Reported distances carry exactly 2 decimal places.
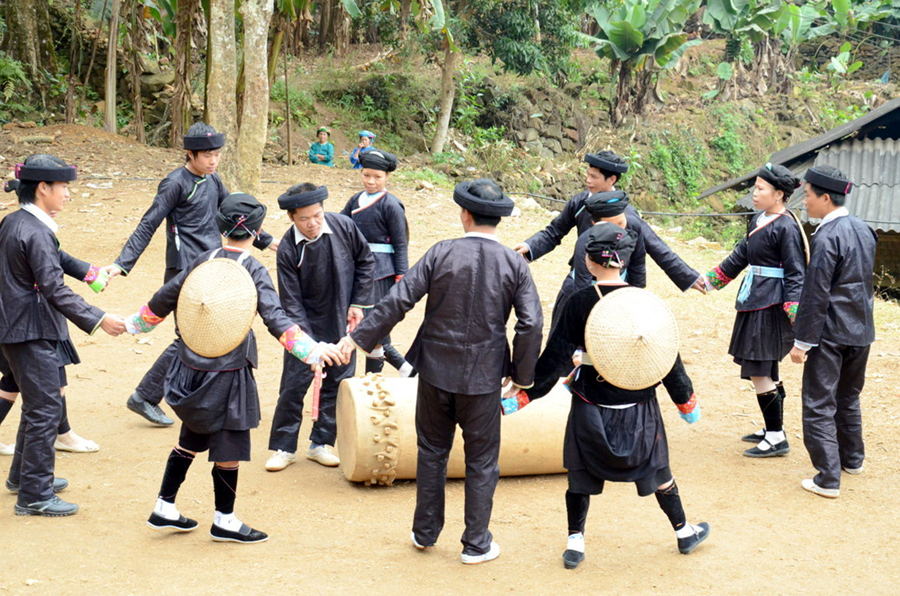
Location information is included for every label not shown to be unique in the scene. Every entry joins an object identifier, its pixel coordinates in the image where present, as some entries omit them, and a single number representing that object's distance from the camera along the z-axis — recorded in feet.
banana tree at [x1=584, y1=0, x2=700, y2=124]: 74.33
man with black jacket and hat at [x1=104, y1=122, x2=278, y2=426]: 20.97
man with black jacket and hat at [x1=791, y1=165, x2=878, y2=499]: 17.76
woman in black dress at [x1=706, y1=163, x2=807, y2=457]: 19.56
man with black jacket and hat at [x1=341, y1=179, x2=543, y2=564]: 14.65
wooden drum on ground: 17.79
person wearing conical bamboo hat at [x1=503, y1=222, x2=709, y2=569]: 14.38
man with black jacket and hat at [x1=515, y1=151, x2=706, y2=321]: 20.13
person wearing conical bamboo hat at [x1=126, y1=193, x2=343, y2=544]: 14.74
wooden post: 62.29
